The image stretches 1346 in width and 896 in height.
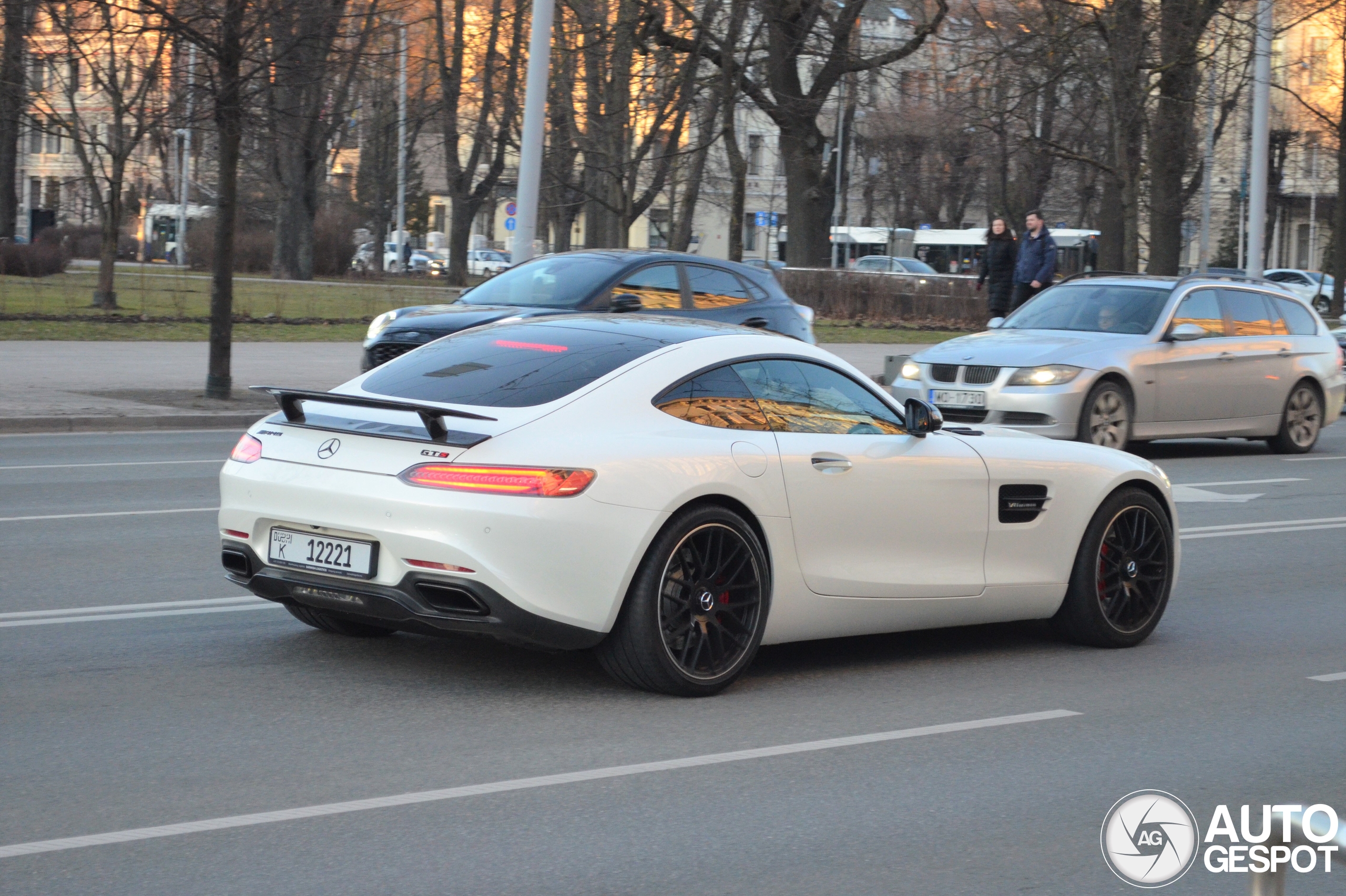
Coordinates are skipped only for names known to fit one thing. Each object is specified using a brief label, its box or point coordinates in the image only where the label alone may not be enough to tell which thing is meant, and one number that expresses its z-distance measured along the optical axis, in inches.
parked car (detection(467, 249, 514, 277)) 3102.9
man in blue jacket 845.8
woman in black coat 887.1
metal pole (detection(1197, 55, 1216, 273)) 1155.3
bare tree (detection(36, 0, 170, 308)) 1132.5
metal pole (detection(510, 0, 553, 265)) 844.0
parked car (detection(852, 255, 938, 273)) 2521.4
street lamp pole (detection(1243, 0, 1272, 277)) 1059.3
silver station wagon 603.5
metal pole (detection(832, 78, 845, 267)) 2740.2
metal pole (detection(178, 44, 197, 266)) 2283.5
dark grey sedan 620.4
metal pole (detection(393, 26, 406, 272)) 2258.9
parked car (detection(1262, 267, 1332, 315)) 2379.4
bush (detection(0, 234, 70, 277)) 1584.6
